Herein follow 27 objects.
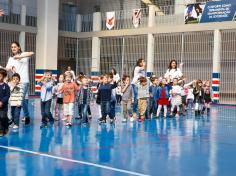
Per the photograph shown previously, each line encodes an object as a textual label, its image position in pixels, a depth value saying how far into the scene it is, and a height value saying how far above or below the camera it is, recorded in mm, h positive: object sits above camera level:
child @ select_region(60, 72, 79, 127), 10930 -231
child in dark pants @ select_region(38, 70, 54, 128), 10828 -206
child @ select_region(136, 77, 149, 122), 12953 -206
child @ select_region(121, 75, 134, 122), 12953 -237
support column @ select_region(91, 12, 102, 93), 28266 +2568
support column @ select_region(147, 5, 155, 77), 25625 +2442
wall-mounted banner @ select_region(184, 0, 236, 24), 22422 +3920
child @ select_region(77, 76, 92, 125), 11856 -222
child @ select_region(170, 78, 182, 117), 15031 -267
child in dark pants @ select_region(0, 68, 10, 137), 8617 -320
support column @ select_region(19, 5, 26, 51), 25891 +3717
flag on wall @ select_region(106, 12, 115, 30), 26941 +4095
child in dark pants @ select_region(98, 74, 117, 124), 11930 -245
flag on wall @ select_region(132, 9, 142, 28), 25684 +4045
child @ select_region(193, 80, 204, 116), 15734 -277
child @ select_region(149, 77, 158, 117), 14221 -318
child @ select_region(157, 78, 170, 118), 14383 -226
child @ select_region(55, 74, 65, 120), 12566 -239
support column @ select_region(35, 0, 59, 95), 25766 +2937
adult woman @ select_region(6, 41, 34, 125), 9727 +521
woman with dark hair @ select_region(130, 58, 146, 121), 13006 +402
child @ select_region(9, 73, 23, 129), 9812 -234
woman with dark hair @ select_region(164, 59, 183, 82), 13873 +480
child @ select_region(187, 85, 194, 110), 17422 -230
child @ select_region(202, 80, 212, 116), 16406 -287
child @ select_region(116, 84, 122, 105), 19062 -336
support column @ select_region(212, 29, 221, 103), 22986 +1295
